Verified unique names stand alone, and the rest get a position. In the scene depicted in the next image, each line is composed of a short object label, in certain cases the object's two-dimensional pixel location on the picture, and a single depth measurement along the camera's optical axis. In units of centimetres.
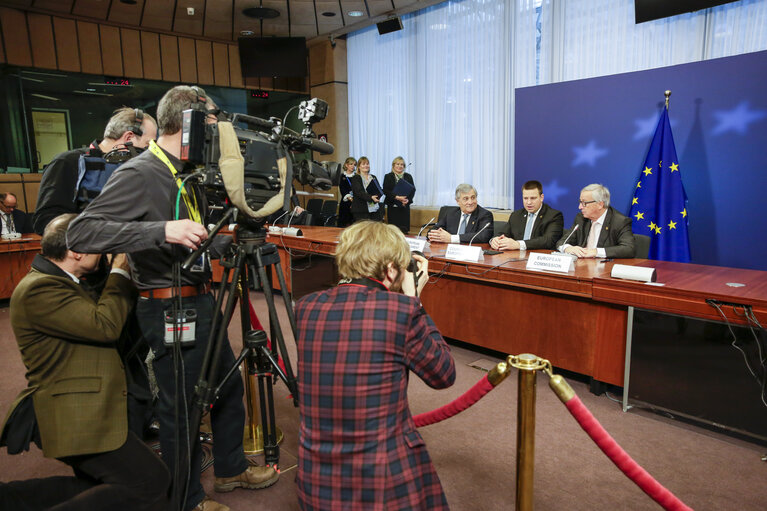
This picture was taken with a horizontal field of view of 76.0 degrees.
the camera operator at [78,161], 212
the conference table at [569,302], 221
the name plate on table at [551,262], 264
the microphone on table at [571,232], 346
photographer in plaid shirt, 103
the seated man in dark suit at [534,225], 366
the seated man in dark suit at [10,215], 483
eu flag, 392
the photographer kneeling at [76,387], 135
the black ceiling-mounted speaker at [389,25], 626
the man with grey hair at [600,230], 307
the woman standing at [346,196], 623
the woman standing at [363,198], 601
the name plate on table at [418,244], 329
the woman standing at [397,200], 613
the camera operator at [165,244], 132
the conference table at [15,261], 473
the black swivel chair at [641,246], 322
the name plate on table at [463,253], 306
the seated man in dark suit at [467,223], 388
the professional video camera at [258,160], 136
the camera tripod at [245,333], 150
